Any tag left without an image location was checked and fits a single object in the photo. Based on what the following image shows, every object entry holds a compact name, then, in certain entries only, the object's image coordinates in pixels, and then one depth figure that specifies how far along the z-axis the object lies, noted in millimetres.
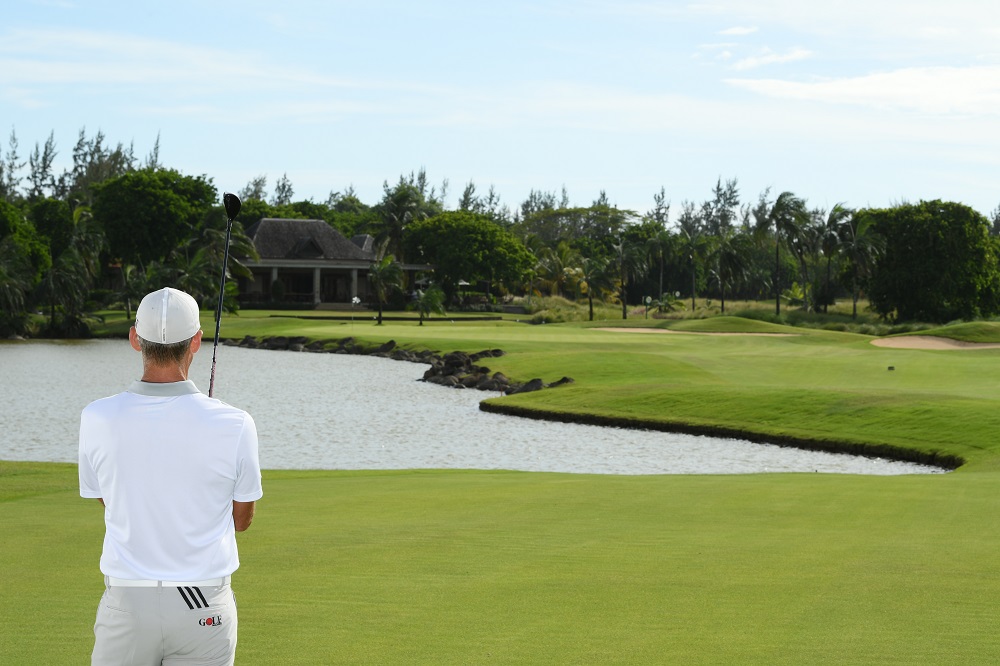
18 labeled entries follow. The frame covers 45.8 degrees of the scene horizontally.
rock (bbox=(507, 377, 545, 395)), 42594
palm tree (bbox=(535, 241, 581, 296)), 117375
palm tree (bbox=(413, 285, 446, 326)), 84731
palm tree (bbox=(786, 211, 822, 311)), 94312
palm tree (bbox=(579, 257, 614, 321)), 99438
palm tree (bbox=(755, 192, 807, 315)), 93375
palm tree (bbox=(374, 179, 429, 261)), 118188
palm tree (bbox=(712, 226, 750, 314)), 101000
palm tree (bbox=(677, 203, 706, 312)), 110125
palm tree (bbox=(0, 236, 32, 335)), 75200
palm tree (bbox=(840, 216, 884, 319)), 87812
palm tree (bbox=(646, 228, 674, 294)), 111006
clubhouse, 104938
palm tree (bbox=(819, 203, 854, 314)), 90875
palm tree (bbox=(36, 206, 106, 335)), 76750
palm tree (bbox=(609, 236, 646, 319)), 100938
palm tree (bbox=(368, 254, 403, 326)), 84450
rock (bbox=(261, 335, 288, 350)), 69462
